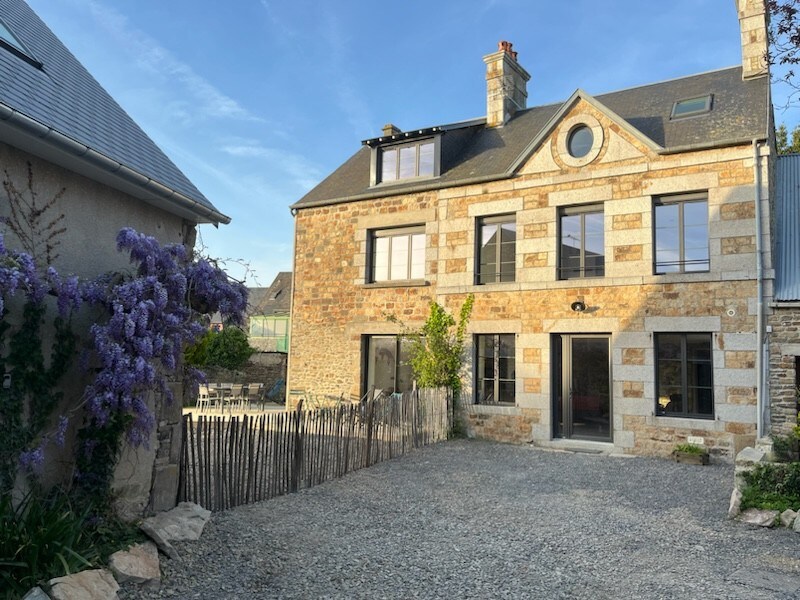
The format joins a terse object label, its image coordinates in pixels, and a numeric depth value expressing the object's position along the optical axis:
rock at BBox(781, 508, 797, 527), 6.29
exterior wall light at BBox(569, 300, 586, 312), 11.71
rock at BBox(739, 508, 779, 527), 6.38
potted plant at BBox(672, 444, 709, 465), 10.27
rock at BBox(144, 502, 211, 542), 5.03
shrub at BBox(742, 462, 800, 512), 6.68
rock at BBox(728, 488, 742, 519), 6.75
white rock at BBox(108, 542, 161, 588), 4.26
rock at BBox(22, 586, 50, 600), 3.53
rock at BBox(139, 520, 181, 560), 4.80
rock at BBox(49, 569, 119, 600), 3.64
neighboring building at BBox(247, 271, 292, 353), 28.92
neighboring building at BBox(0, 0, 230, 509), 4.62
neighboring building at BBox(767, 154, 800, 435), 9.91
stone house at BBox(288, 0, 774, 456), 10.62
